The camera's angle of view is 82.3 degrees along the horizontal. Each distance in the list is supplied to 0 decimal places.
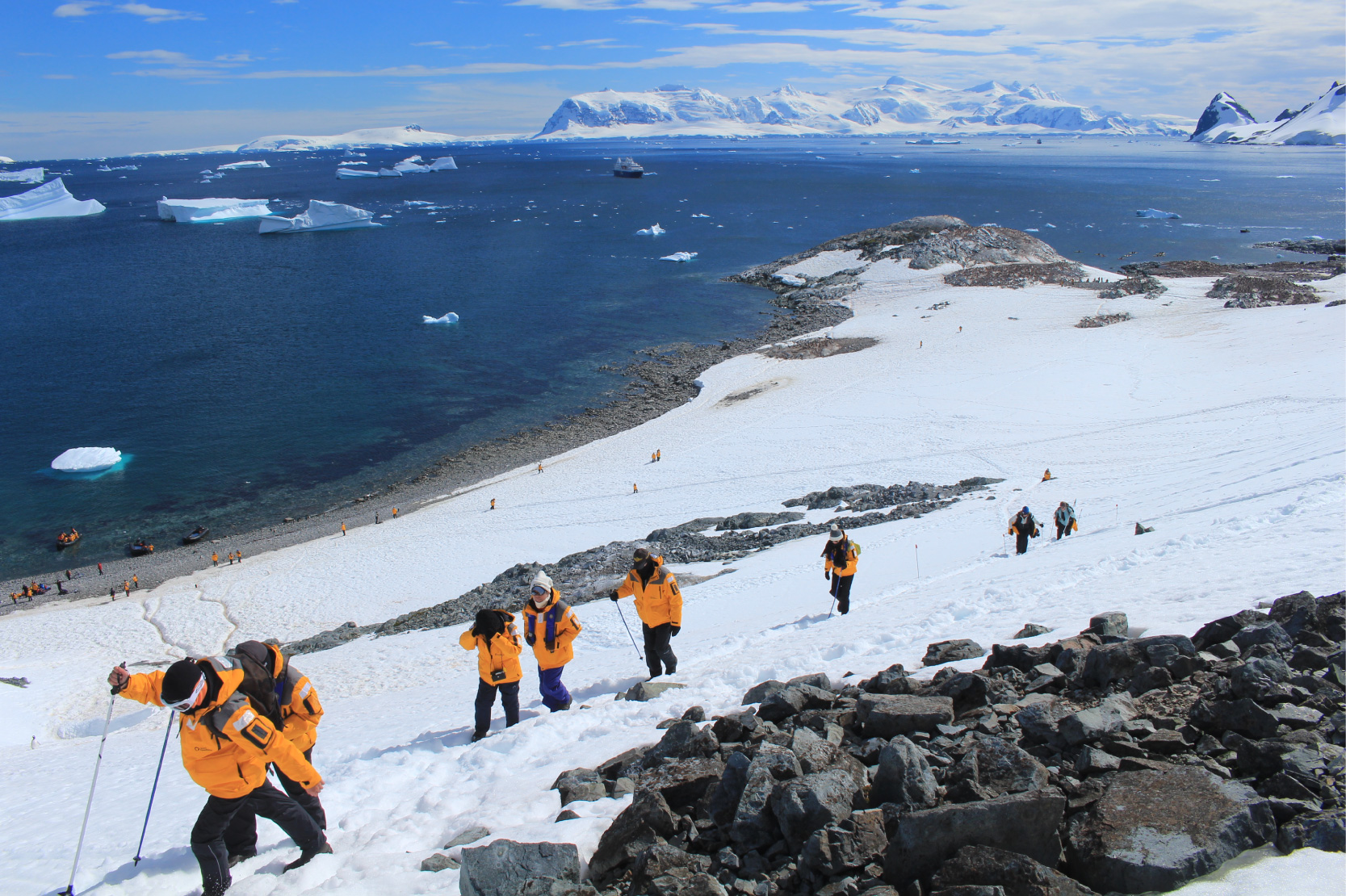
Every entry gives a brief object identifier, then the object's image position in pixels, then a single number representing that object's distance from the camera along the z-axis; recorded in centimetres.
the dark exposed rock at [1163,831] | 374
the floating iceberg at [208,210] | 10775
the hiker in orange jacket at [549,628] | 795
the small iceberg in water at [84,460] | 3228
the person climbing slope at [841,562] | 1112
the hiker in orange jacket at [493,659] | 771
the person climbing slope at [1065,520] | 1484
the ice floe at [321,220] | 9556
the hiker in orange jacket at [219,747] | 491
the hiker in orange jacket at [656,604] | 891
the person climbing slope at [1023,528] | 1398
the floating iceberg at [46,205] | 11906
